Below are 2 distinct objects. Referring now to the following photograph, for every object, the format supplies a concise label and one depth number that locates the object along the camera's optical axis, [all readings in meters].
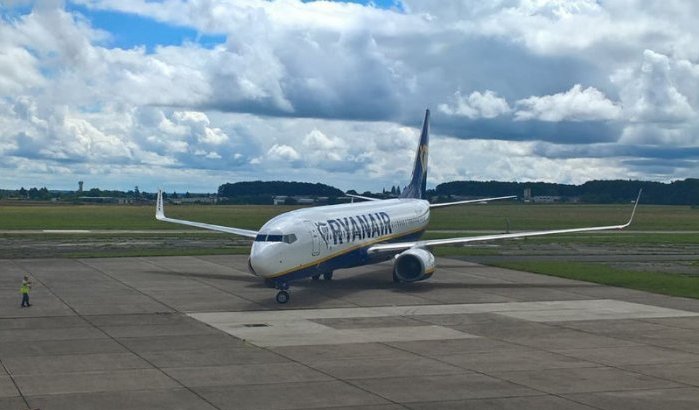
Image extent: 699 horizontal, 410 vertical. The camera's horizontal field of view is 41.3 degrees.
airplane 39.38
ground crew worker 38.09
